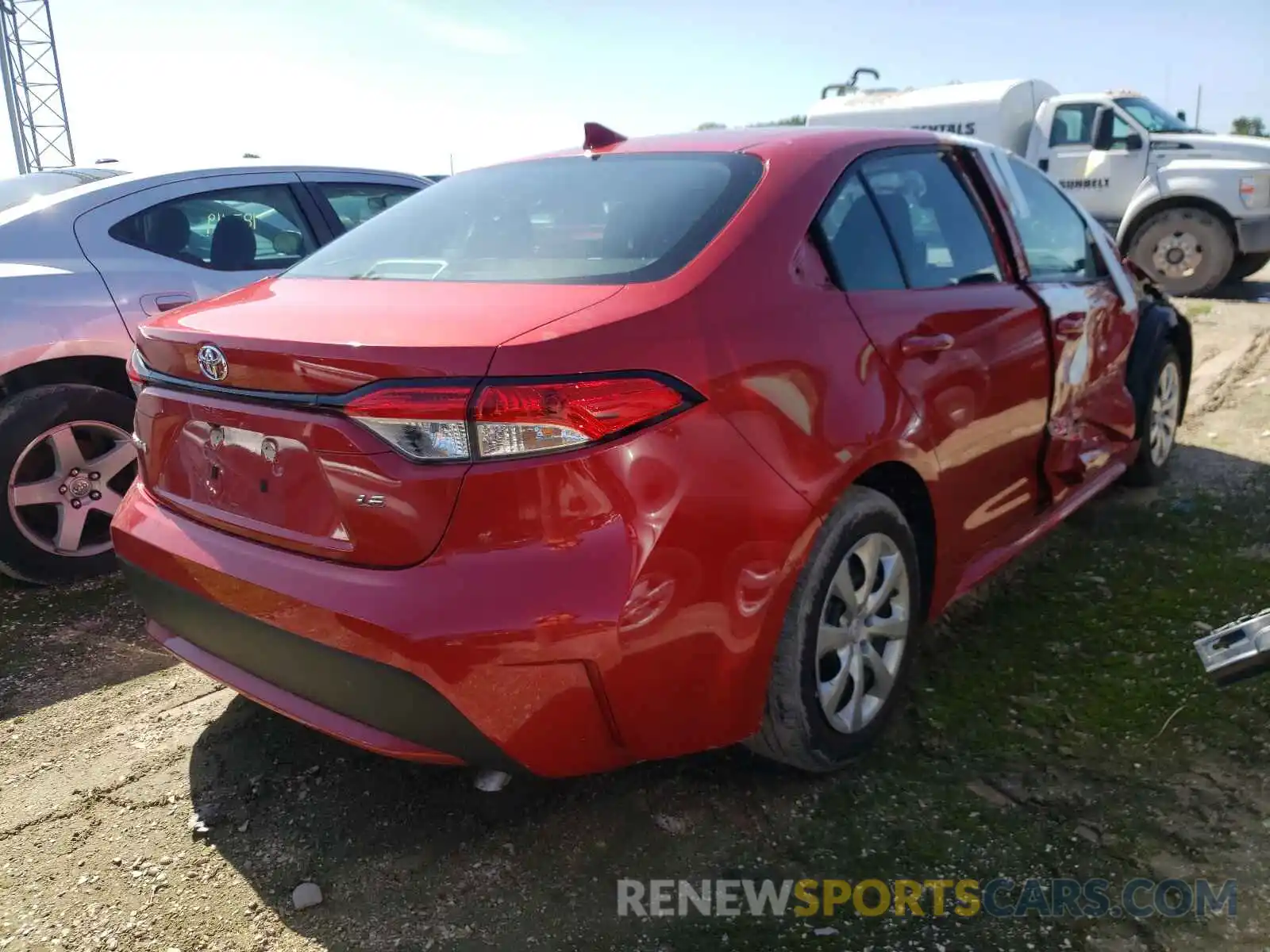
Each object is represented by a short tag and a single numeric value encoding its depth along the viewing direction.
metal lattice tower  25.78
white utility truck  10.04
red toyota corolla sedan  1.83
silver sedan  3.68
